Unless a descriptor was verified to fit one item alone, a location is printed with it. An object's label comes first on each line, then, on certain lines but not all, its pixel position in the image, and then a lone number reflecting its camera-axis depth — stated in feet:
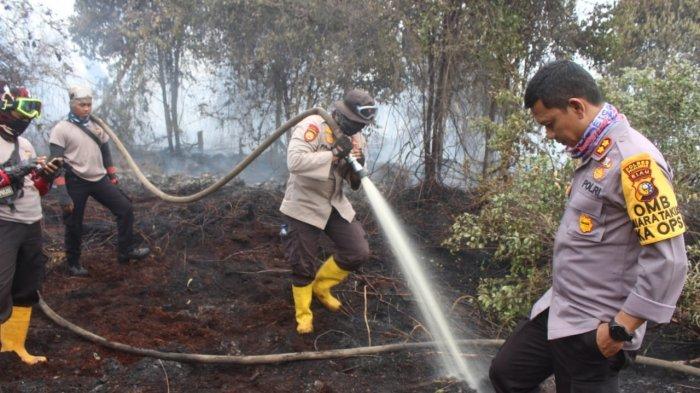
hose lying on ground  12.69
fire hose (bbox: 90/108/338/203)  14.03
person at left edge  11.75
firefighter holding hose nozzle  13.55
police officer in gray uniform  6.34
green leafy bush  15.06
